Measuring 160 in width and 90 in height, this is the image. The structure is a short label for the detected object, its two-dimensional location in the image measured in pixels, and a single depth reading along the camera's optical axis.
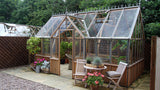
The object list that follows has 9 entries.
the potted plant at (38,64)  7.36
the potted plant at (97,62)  4.89
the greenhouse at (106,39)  5.39
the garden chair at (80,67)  5.51
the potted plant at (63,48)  9.55
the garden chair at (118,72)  4.77
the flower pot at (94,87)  4.58
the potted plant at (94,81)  4.52
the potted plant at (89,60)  5.19
